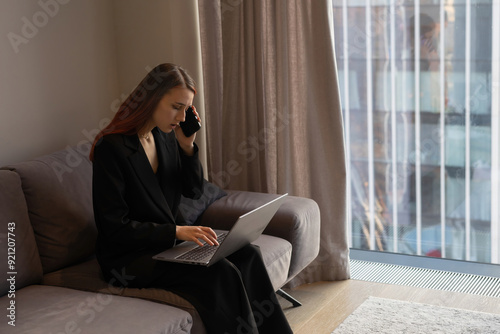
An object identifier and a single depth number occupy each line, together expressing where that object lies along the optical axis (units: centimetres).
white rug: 296
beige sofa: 225
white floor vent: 347
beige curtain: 354
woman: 246
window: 351
